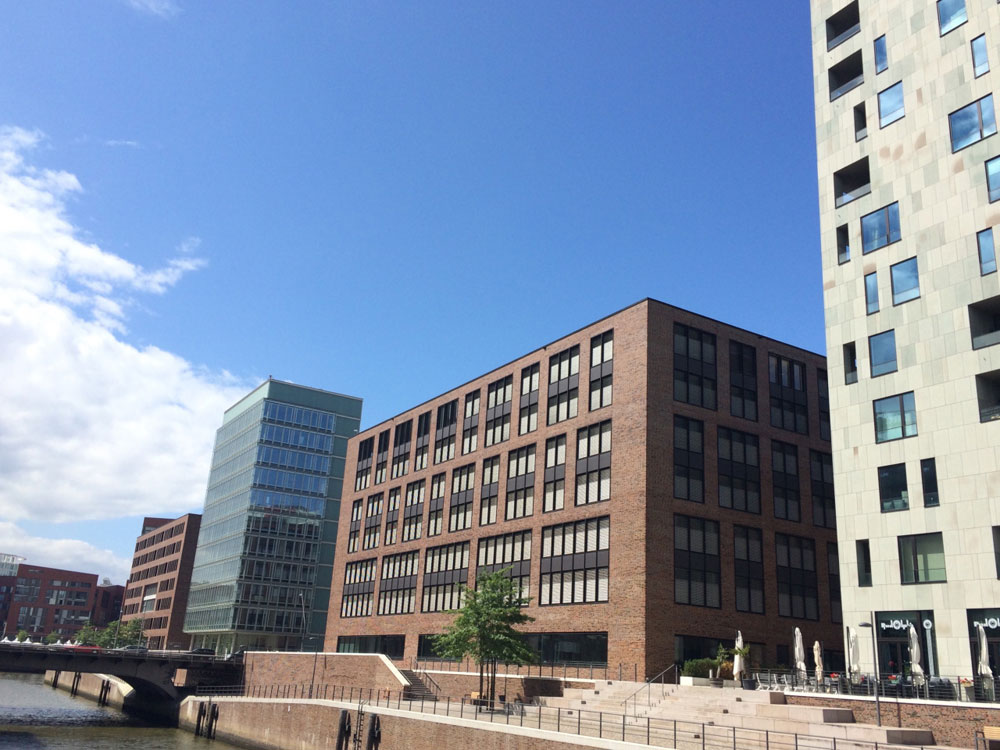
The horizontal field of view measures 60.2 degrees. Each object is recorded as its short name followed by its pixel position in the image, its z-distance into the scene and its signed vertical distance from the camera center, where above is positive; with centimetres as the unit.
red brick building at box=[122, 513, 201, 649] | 12875 +844
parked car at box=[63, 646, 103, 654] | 7850 -173
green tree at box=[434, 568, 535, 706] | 4812 +141
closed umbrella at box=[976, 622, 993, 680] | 3122 +103
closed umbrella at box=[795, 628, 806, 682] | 3794 +73
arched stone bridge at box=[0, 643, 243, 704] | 7350 -289
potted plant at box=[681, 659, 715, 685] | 4450 +0
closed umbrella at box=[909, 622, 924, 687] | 3203 +72
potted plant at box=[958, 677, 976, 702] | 3041 -16
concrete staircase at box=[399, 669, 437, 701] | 5760 -251
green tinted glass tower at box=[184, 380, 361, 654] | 10662 +1439
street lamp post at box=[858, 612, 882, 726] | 3011 -108
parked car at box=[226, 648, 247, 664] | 8956 -177
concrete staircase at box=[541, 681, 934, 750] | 2886 -172
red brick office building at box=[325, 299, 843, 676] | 4891 +1025
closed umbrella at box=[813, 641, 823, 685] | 3572 +49
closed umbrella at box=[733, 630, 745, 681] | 4094 +23
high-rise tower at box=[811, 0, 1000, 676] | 3453 +1497
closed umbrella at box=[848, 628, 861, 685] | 3690 +109
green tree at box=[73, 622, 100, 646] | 15175 -107
